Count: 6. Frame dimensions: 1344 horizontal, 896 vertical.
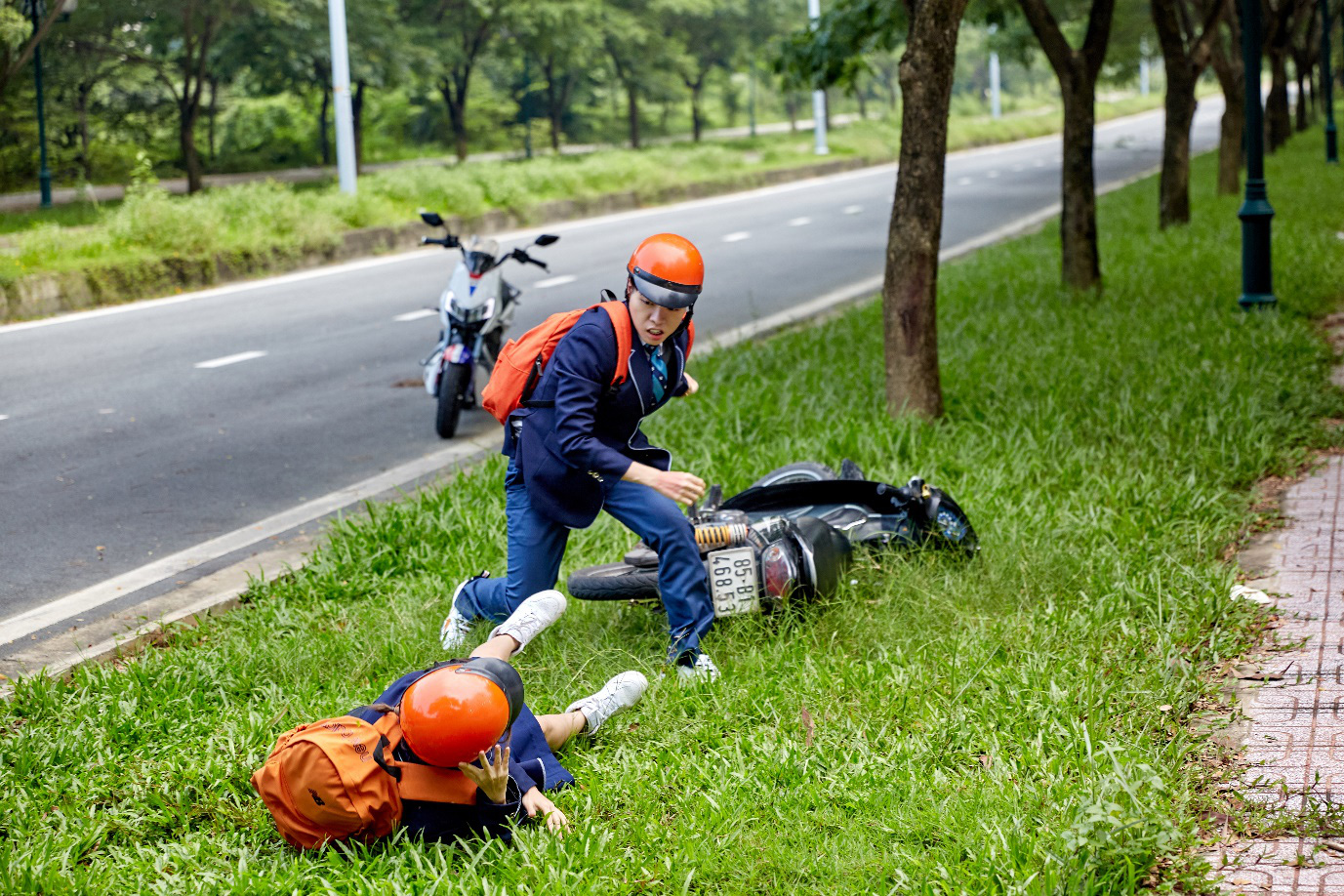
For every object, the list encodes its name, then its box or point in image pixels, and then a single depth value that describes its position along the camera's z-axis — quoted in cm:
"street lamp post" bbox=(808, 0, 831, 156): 3675
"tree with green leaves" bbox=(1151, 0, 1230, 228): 1534
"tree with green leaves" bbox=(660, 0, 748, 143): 4131
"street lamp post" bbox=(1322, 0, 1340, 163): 2548
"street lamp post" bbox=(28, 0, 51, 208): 2312
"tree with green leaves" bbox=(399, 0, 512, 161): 3080
